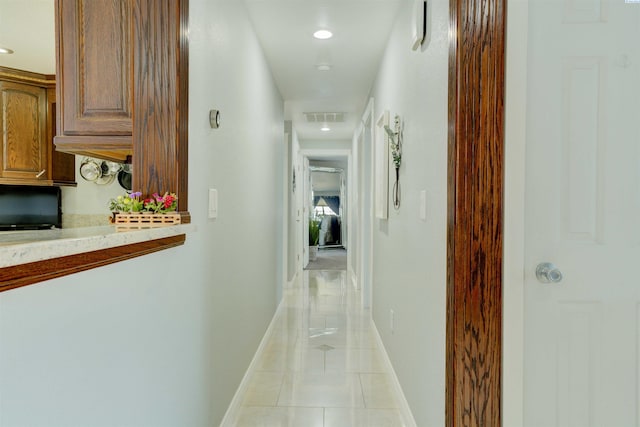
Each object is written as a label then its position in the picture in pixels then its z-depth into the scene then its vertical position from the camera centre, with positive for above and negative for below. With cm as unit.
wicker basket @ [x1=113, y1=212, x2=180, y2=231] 123 -4
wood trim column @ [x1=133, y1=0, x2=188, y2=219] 133 +38
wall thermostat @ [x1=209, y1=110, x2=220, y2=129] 169 +39
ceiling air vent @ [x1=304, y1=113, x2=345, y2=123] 502 +120
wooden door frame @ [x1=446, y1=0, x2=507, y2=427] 125 +2
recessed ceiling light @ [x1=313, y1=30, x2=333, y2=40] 272 +121
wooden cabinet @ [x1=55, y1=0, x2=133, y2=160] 140 +51
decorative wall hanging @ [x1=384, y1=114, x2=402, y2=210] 232 +35
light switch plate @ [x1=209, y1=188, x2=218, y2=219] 170 +2
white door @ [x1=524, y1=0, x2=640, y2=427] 126 +6
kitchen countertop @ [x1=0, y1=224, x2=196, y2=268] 58 -6
